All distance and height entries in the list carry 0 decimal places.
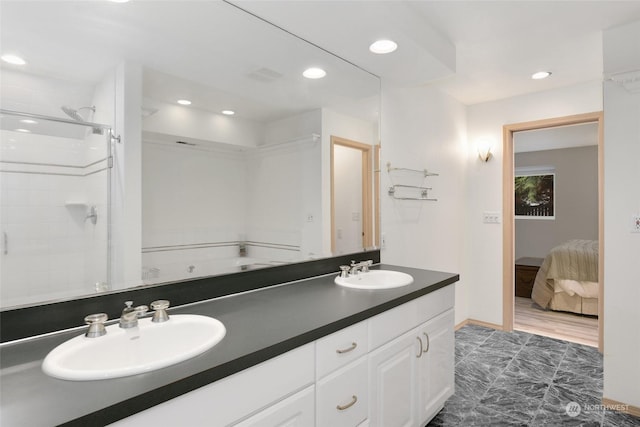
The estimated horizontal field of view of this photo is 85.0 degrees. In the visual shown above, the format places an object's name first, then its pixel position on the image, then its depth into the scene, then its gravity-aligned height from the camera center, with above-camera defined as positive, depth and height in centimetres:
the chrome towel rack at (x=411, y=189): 277 +21
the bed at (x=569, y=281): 393 -79
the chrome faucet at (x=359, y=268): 213 -33
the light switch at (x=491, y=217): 365 -4
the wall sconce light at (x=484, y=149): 371 +69
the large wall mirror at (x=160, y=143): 112 +30
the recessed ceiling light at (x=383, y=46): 200 +99
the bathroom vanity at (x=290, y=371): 79 -45
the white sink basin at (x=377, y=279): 193 -38
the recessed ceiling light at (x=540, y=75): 294 +119
